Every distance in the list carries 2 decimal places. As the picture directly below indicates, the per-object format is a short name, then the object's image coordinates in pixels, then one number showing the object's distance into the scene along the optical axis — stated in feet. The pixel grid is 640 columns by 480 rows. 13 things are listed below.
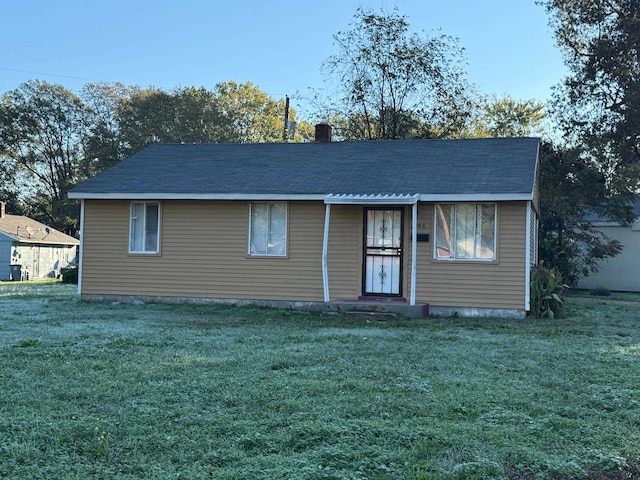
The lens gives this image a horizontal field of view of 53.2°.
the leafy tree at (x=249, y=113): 129.90
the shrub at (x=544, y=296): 38.60
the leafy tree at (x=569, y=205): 59.57
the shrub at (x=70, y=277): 79.05
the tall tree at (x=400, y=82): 85.46
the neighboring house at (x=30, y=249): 97.81
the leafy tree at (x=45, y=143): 134.41
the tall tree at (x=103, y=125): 130.21
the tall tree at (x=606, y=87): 61.11
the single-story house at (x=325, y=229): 38.19
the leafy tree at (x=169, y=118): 122.21
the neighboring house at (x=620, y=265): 68.28
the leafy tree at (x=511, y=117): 104.54
